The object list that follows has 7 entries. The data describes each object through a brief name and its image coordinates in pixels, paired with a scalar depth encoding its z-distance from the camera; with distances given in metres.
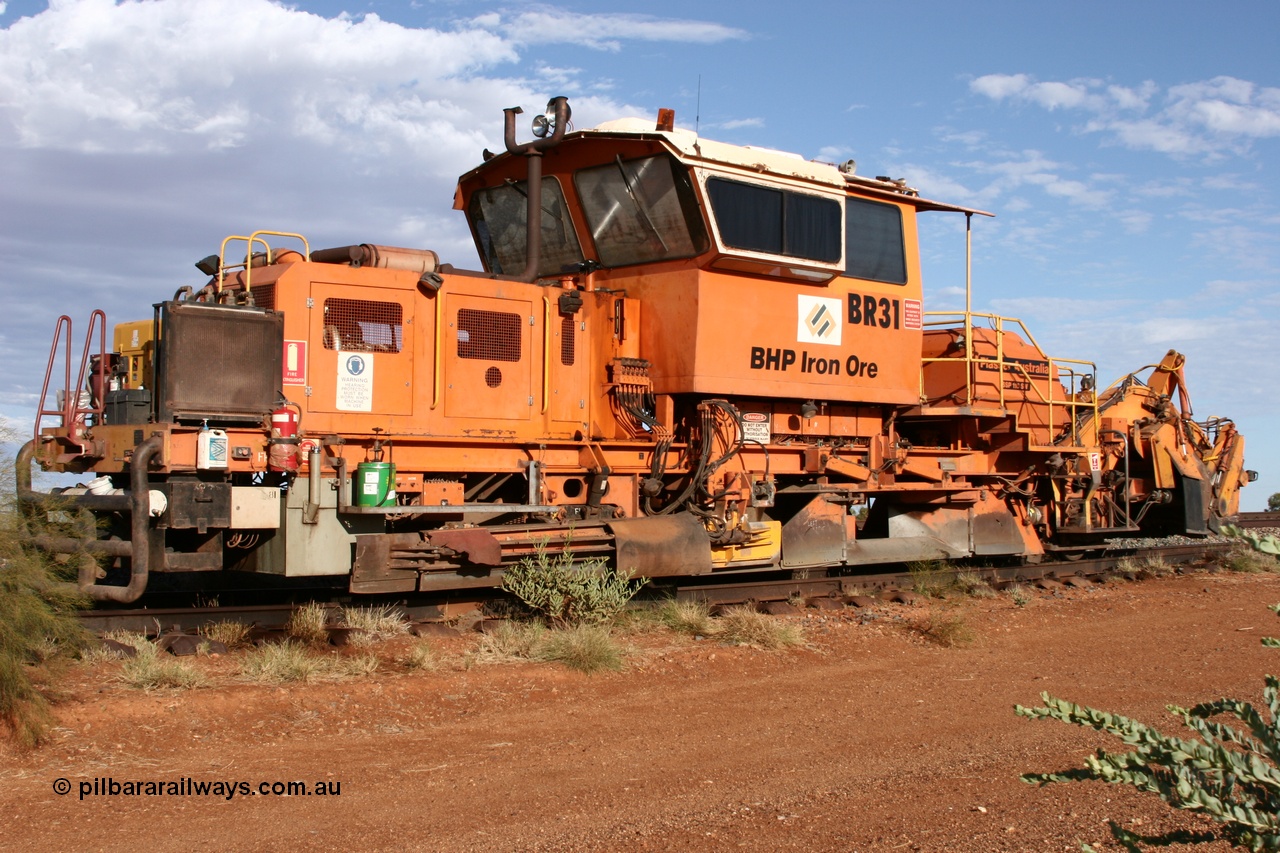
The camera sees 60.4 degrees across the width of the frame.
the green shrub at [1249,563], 15.54
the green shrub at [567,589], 8.84
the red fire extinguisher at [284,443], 8.15
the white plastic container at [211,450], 7.95
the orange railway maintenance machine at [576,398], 8.23
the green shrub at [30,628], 5.68
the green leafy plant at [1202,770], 2.73
